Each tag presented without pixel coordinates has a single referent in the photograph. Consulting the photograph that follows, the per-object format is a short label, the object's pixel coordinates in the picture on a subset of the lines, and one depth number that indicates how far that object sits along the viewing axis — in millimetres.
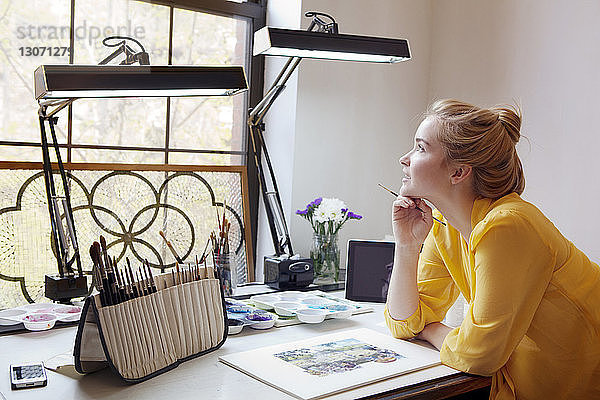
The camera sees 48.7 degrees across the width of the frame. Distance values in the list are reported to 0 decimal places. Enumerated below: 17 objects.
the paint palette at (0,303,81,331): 1462
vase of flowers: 2078
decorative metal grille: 1769
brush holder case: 1174
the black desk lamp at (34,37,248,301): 1286
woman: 1308
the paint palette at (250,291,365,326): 1627
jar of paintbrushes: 1844
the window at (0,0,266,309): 1789
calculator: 1137
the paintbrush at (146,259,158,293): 1284
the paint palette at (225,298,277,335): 1522
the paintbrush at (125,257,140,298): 1243
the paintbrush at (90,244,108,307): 1188
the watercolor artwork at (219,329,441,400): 1204
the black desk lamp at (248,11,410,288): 1644
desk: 1141
